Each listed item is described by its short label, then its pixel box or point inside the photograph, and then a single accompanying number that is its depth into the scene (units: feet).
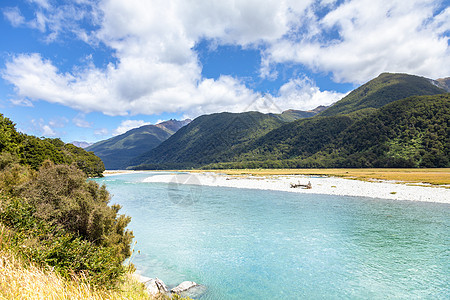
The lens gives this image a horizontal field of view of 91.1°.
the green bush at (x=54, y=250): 22.44
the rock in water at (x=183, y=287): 34.45
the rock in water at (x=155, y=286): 31.32
